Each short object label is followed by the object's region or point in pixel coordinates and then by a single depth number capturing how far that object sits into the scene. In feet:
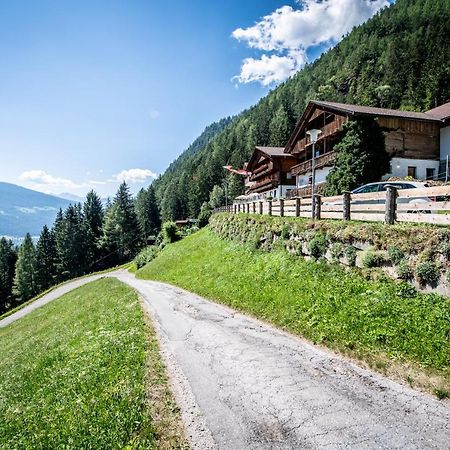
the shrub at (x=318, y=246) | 48.19
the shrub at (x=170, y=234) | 185.06
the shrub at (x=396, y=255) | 35.88
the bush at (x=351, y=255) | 42.01
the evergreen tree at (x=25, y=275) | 256.32
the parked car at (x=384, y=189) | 53.86
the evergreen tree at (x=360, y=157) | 101.76
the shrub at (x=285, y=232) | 59.06
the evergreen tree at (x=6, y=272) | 273.25
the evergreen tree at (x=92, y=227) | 283.61
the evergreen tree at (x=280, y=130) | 298.56
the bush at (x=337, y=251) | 44.60
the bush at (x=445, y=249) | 31.42
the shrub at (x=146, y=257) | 177.47
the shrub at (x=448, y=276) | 30.37
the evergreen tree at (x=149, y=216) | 336.06
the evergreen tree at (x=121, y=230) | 287.28
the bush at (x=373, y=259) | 38.40
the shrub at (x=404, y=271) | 34.45
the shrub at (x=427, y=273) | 31.94
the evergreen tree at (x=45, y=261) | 262.26
